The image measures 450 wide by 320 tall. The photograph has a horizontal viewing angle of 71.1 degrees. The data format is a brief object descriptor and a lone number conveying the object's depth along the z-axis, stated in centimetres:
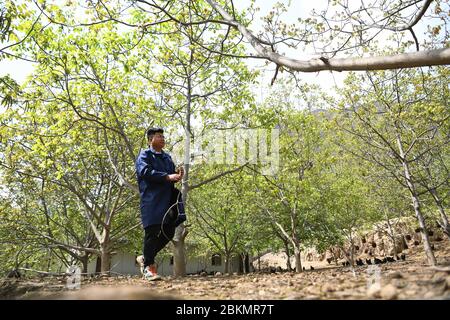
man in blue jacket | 477
